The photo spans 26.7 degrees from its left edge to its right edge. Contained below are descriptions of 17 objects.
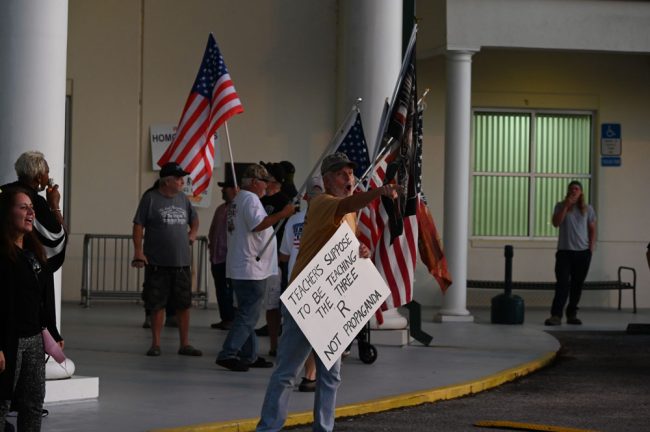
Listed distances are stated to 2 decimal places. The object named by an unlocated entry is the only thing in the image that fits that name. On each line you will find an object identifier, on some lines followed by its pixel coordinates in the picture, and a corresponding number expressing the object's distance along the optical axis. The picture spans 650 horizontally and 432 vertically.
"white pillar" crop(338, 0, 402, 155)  15.83
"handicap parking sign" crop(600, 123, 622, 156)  23.14
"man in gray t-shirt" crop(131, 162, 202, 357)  13.83
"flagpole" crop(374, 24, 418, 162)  13.00
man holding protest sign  8.86
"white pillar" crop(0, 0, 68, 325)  10.48
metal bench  21.66
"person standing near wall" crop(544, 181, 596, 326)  19.55
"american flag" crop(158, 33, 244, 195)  13.52
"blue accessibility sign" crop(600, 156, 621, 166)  23.20
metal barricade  21.28
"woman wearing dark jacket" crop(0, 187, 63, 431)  7.42
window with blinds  23.14
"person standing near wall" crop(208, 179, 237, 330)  17.12
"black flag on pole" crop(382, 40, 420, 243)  12.79
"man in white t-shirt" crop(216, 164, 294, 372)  12.71
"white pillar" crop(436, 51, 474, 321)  19.16
